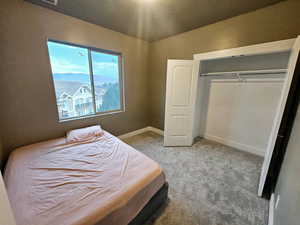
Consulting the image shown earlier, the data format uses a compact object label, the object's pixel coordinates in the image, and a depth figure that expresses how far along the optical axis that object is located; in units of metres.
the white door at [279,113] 1.26
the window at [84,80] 2.13
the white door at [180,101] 2.51
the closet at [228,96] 2.18
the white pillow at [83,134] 2.03
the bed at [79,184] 0.93
